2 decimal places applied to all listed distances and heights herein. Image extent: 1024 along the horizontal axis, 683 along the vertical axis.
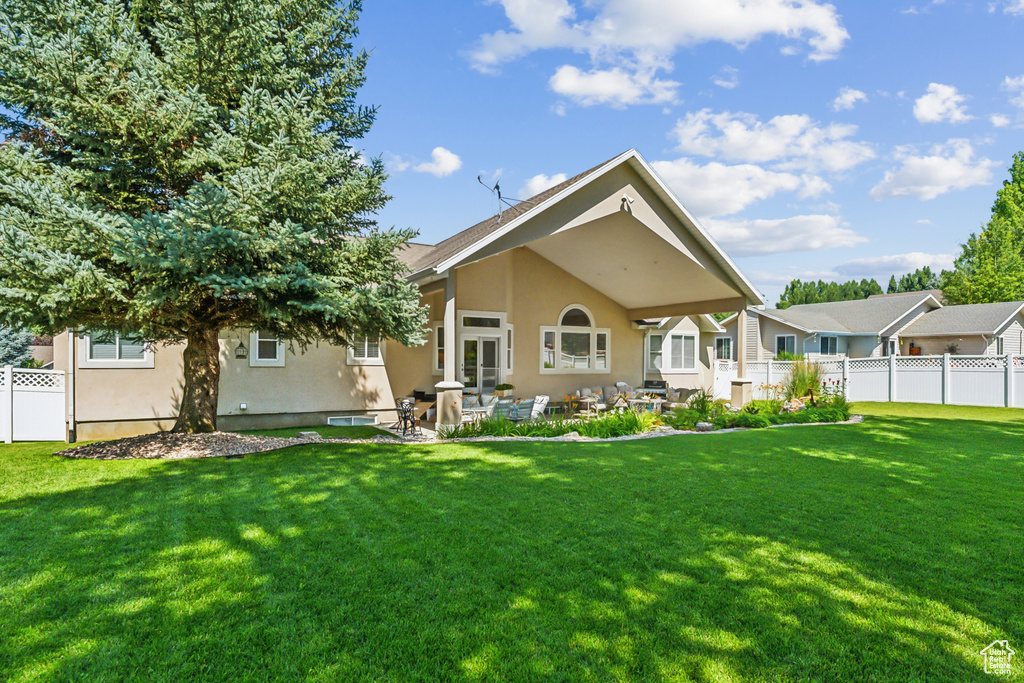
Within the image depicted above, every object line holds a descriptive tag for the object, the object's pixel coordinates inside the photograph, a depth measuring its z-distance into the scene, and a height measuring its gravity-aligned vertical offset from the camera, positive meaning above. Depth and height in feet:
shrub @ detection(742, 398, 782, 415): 44.60 -4.99
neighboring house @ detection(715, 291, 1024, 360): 92.22 +3.60
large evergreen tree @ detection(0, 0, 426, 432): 23.20 +8.84
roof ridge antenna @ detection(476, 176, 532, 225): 40.29 +12.61
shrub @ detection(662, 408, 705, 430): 39.73 -5.41
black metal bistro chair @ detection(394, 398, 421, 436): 37.37 -4.90
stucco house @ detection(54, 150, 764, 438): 36.83 +2.28
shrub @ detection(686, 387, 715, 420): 42.43 -4.68
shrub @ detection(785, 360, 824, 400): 48.98 -2.94
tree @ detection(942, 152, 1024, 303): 107.34 +19.98
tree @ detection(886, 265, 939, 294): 240.44 +32.95
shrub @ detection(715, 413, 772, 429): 40.22 -5.59
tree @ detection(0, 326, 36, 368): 54.70 +0.29
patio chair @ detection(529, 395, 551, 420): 41.31 -4.44
